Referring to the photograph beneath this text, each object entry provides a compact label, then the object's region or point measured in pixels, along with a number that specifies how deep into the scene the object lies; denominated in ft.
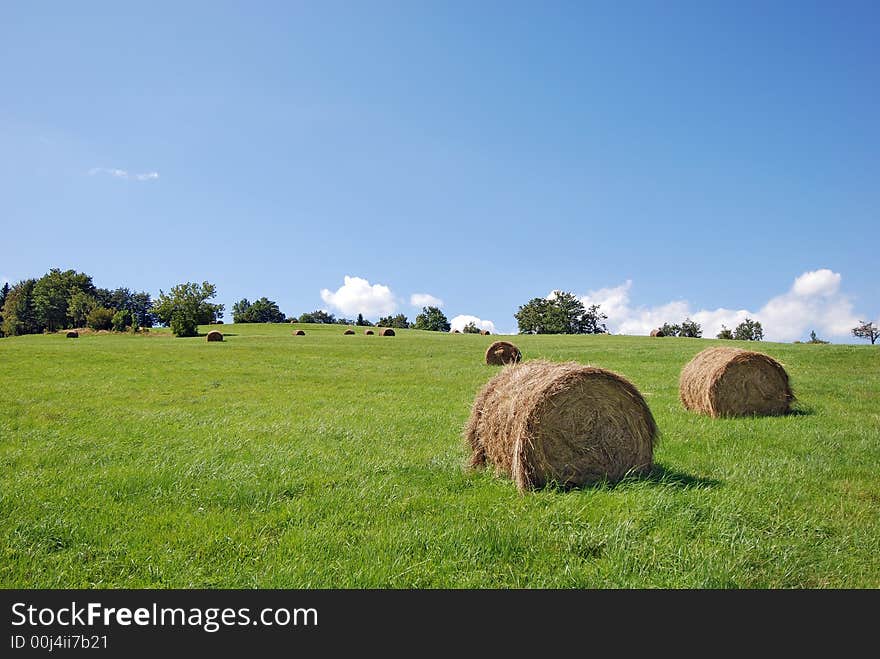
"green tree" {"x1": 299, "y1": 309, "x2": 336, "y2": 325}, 581.53
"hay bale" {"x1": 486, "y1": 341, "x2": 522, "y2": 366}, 107.96
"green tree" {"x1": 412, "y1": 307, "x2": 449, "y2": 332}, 490.90
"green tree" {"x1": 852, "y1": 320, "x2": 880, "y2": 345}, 308.81
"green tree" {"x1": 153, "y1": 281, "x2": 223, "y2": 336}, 298.15
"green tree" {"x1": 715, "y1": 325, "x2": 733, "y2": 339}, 320.50
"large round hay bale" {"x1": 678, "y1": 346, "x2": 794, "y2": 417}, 46.19
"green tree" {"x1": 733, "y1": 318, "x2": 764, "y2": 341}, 431.84
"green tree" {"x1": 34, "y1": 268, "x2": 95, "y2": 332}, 384.06
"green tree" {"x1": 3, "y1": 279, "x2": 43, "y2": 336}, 397.86
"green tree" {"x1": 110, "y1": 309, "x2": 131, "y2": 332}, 306.96
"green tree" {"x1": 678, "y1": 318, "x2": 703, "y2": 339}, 461.45
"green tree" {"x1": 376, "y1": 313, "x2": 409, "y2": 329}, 545.44
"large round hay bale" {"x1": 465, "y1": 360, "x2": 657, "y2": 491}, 25.17
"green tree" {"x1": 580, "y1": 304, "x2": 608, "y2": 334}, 439.22
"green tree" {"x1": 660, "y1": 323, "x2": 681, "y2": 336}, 479.00
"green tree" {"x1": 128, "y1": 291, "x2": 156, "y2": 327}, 516.32
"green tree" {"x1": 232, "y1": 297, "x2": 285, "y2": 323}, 541.75
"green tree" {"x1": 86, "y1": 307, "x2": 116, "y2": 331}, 313.12
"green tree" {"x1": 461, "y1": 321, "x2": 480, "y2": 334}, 462.60
